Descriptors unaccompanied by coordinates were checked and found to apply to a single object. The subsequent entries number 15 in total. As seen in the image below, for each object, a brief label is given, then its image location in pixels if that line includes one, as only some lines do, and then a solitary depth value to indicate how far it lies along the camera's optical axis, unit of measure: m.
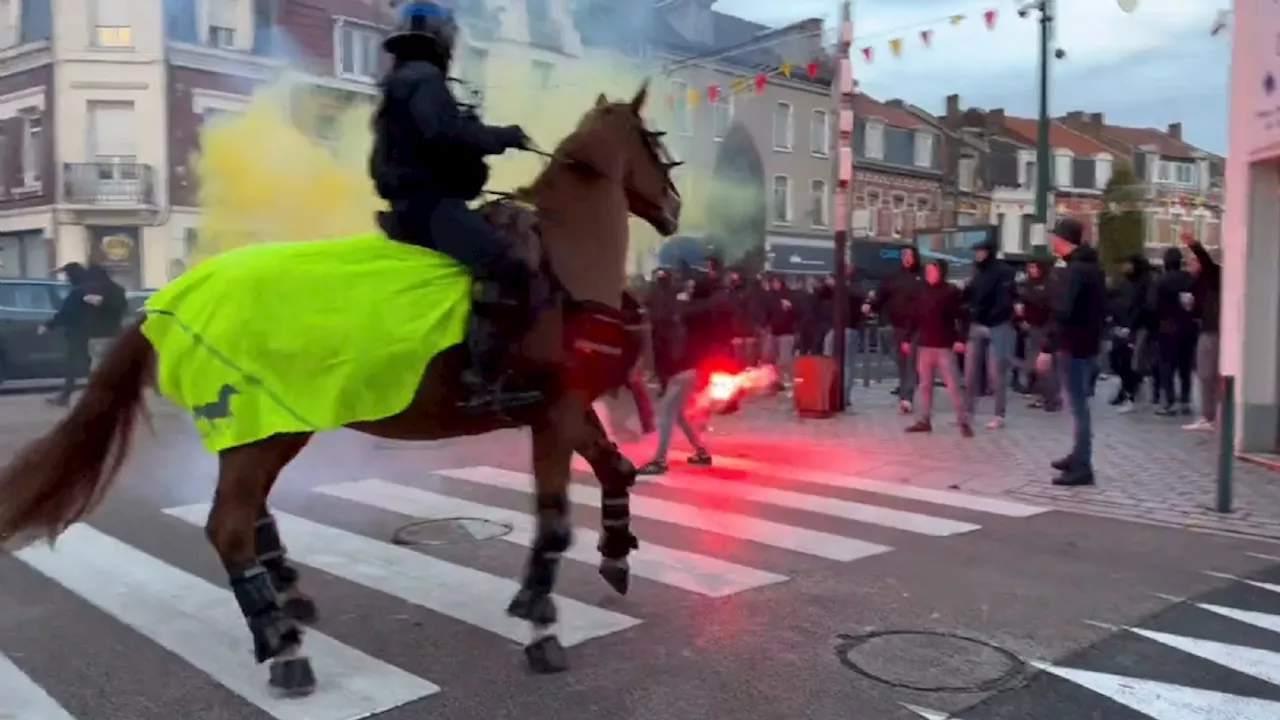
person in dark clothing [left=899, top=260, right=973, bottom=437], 11.58
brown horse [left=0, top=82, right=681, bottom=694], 4.33
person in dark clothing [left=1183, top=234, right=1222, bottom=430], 11.75
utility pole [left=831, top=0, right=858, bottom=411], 13.77
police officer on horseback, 4.35
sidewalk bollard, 7.94
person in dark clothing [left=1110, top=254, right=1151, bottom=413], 14.30
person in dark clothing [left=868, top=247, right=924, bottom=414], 13.43
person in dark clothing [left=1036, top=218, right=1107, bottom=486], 9.04
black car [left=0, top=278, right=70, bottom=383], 16.28
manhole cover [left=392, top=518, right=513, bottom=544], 6.80
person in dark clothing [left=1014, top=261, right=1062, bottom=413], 14.22
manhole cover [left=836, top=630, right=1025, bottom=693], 4.40
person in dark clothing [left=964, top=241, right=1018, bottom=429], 12.30
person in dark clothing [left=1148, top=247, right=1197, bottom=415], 13.36
